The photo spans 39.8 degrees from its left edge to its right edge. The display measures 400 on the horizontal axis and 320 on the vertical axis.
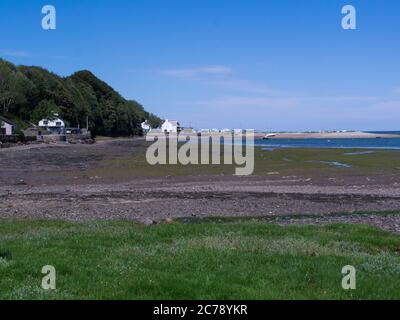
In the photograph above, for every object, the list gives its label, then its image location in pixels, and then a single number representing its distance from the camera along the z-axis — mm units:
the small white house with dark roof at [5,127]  133362
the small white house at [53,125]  163975
